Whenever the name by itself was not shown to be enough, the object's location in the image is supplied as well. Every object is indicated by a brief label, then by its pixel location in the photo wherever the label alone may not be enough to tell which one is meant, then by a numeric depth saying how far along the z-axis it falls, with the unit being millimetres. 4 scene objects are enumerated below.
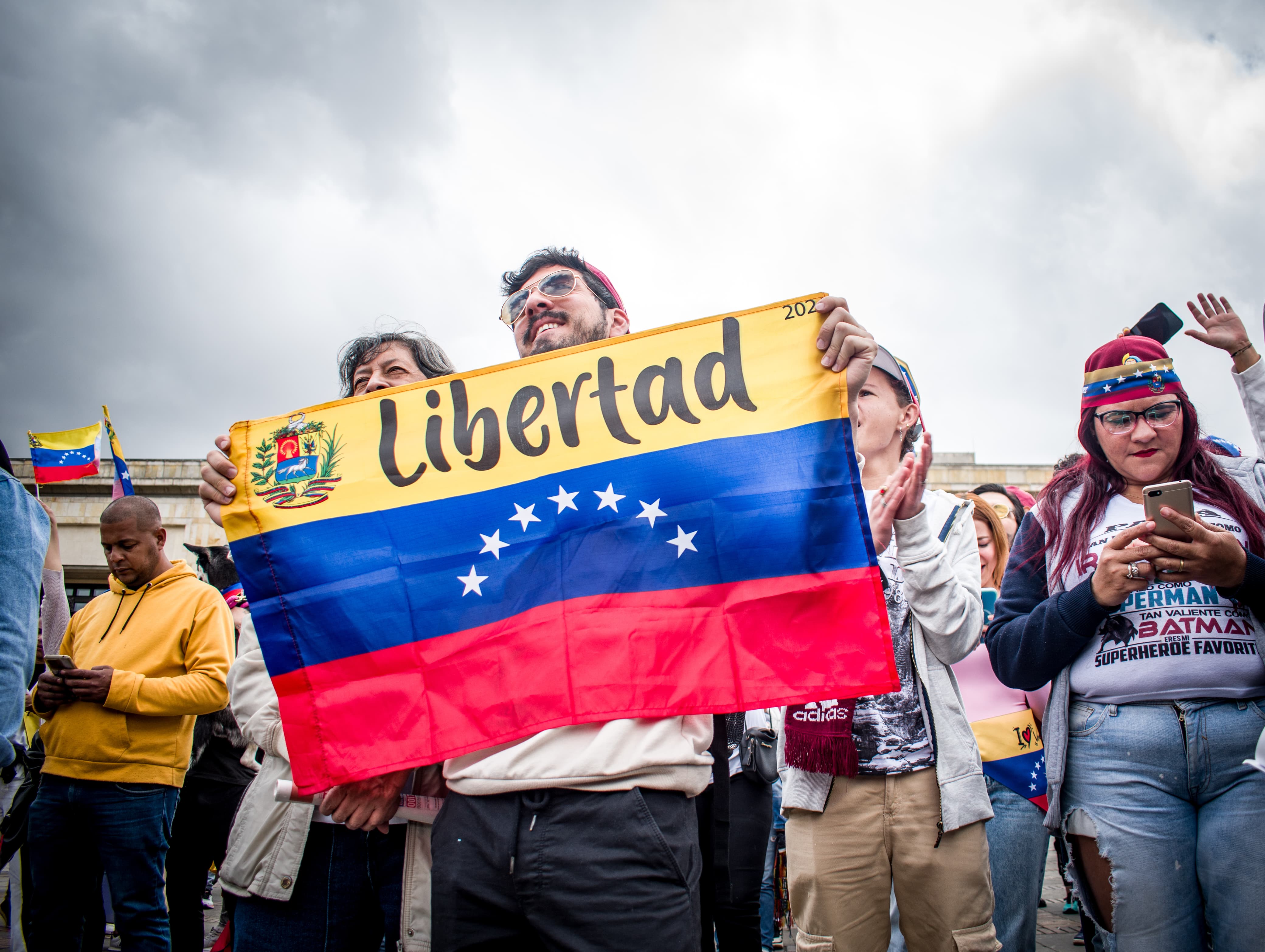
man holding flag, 1667
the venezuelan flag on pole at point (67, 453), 11469
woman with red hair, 2066
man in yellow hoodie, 3561
